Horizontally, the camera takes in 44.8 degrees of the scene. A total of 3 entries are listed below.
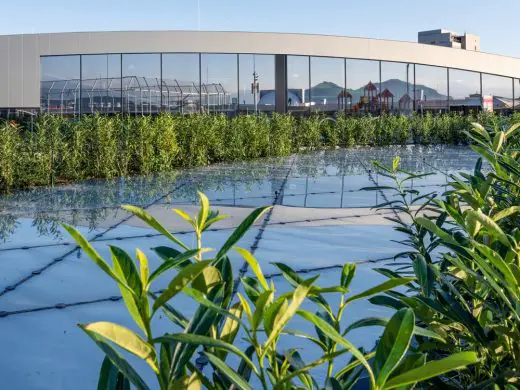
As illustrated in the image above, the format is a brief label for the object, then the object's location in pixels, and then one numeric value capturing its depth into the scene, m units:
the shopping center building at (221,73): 20.97
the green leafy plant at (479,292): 1.19
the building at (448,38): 46.44
